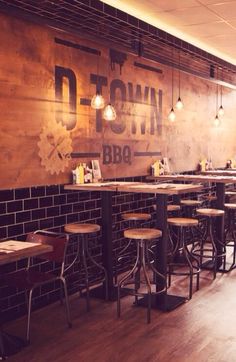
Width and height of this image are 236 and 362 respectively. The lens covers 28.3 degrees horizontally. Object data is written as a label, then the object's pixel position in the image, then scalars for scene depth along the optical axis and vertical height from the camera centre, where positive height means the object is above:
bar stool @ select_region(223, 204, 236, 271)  5.88 -0.72
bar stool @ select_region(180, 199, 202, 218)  6.29 -0.57
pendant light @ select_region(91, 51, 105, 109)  4.76 +0.68
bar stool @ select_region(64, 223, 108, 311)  4.29 -0.59
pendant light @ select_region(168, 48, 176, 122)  6.36 +0.71
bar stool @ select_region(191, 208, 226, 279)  5.39 -0.82
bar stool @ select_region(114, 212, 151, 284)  5.12 -0.73
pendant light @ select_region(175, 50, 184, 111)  6.30 +0.85
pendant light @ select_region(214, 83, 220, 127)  7.90 +0.79
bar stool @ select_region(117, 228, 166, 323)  4.10 -0.74
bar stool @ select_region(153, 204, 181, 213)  5.68 -0.49
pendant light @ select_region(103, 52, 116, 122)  4.94 +0.58
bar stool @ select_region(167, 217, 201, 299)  4.87 -0.88
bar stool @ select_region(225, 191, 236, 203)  7.44 -0.46
